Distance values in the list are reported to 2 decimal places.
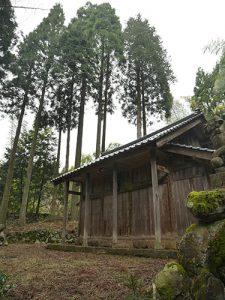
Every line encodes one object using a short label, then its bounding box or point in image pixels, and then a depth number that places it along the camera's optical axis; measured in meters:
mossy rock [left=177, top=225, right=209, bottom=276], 2.90
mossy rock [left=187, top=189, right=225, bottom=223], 3.06
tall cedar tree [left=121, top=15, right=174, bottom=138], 23.11
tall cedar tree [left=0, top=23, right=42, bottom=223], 18.53
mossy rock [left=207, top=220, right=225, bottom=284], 2.64
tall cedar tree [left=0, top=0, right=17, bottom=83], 14.23
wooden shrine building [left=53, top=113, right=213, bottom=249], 8.38
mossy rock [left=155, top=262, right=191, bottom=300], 2.77
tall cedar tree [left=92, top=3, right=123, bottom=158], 22.84
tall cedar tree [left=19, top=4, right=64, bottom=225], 19.66
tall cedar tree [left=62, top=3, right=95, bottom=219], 20.12
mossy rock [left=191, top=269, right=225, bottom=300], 2.50
